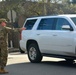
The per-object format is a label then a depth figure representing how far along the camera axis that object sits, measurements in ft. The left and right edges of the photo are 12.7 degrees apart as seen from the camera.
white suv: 40.01
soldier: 35.94
